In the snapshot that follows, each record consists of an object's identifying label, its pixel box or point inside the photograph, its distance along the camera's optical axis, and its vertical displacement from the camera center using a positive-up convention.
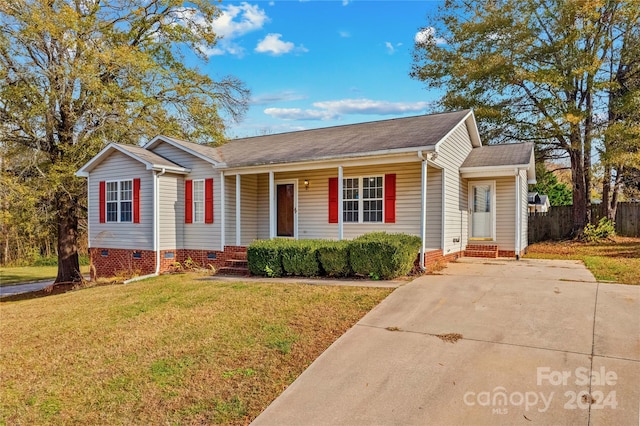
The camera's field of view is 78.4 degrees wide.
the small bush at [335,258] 8.76 -1.17
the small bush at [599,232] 16.30 -1.09
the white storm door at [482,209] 13.01 -0.10
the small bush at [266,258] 9.47 -1.26
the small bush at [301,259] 9.09 -1.23
